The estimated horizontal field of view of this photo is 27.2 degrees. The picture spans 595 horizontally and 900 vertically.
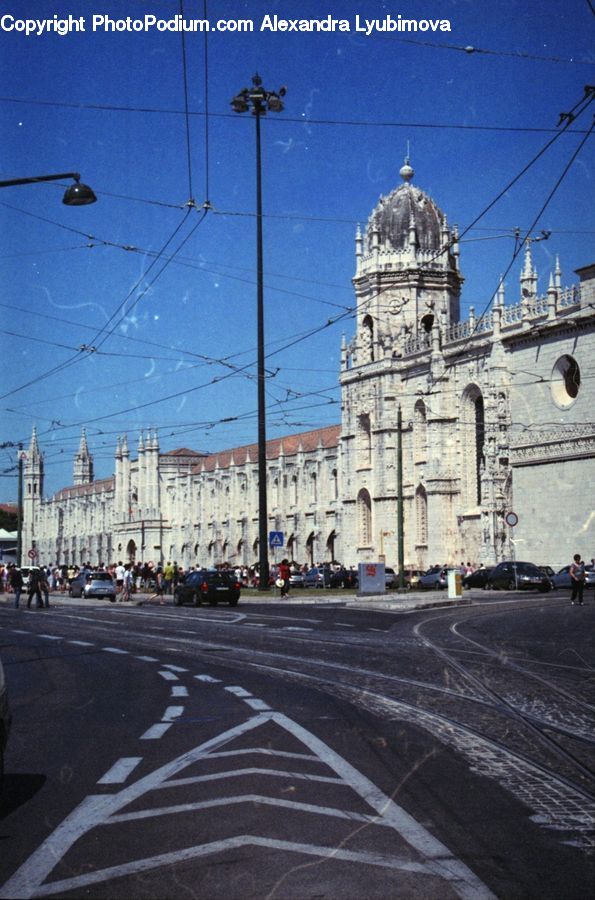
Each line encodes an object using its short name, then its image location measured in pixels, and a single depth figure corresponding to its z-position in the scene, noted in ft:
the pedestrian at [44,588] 150.67
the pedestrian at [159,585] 170.32
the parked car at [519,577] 169.27
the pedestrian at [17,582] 145.38
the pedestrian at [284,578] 149.07
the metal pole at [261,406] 141.59
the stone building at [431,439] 188.44
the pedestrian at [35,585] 148.66
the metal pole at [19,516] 229.45
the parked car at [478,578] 182.29
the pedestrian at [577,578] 114.32
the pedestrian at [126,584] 169.98
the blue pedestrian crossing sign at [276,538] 142.72
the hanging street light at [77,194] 55.72
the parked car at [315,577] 231.91
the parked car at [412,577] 204.38
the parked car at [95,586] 193.06
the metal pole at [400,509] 149.79
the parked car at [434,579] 191.31
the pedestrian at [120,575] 185.08
